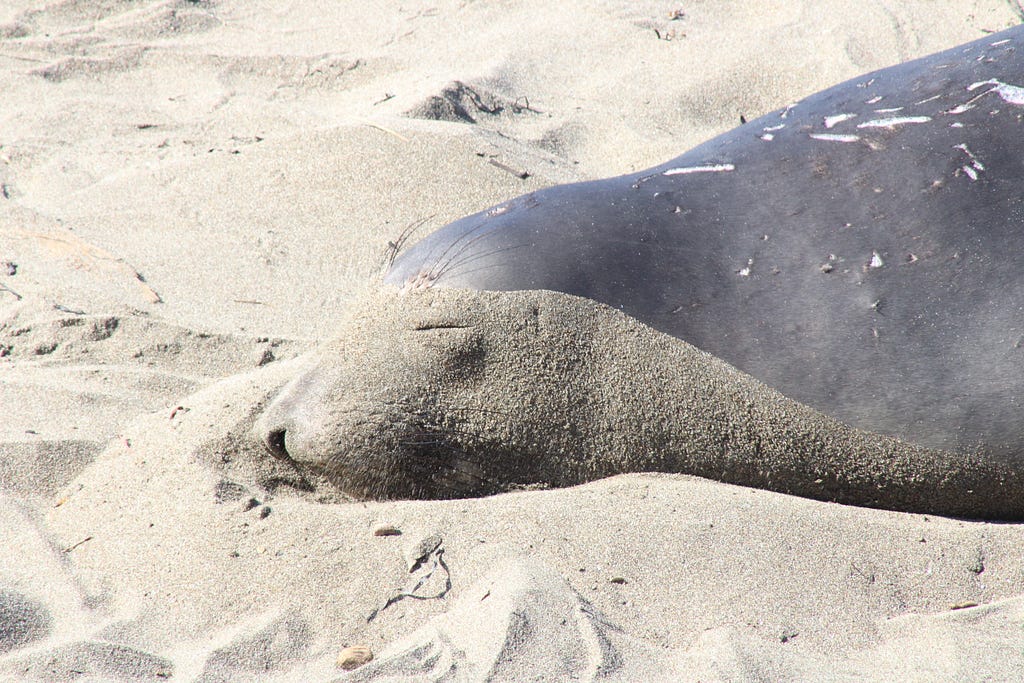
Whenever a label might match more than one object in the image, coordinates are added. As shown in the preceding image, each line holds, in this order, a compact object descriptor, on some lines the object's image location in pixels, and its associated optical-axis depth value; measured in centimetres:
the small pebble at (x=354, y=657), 1018
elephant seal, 1034
